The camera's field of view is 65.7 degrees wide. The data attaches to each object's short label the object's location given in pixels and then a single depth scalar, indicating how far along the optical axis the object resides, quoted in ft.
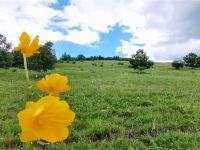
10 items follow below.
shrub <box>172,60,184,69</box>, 80.50
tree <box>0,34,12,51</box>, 56.11
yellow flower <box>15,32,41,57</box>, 2.19
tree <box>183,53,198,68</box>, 93.41
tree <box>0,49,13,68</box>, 52.13
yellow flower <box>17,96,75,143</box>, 1.43
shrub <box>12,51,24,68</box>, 62.75
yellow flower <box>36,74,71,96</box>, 2.04
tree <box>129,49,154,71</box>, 67.68
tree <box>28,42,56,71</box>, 46.97
